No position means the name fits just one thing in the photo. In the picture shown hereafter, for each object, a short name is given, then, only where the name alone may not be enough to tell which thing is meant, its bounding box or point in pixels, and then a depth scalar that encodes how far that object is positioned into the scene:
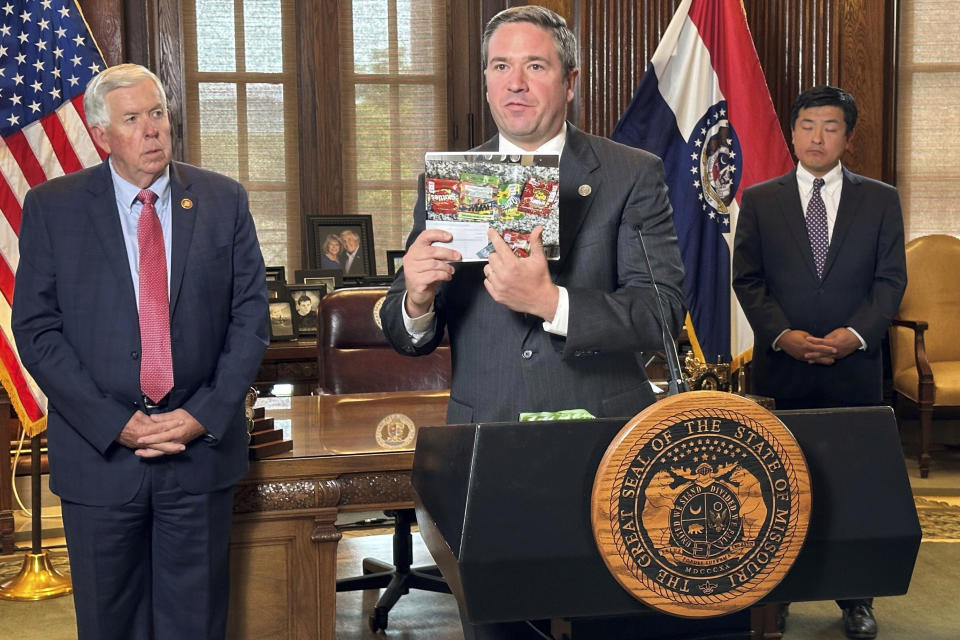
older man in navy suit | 2.35
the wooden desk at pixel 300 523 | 2.64
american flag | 3.92
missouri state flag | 4.55
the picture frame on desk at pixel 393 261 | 5.80
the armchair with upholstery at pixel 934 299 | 5.99
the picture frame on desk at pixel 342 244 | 5.74
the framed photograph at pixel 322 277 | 5.55
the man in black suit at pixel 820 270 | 3.49
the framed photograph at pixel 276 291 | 5.31
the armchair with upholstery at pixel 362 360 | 3.76
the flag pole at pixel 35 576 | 3.76
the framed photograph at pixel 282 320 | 5.22
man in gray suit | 1.60
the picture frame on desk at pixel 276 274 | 5.63
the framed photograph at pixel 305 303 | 5.29
